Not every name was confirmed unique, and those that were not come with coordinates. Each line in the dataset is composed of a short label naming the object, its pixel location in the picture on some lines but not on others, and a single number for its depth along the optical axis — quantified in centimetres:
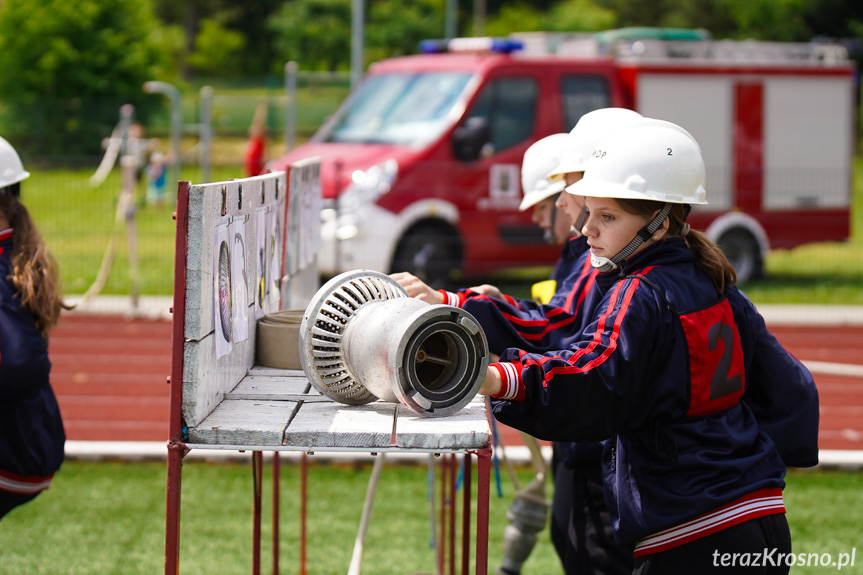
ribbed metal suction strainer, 595
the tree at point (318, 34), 11125
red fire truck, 2397
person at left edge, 705
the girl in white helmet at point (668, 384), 542
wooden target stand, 532
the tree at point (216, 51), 12320
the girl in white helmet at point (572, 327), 694
